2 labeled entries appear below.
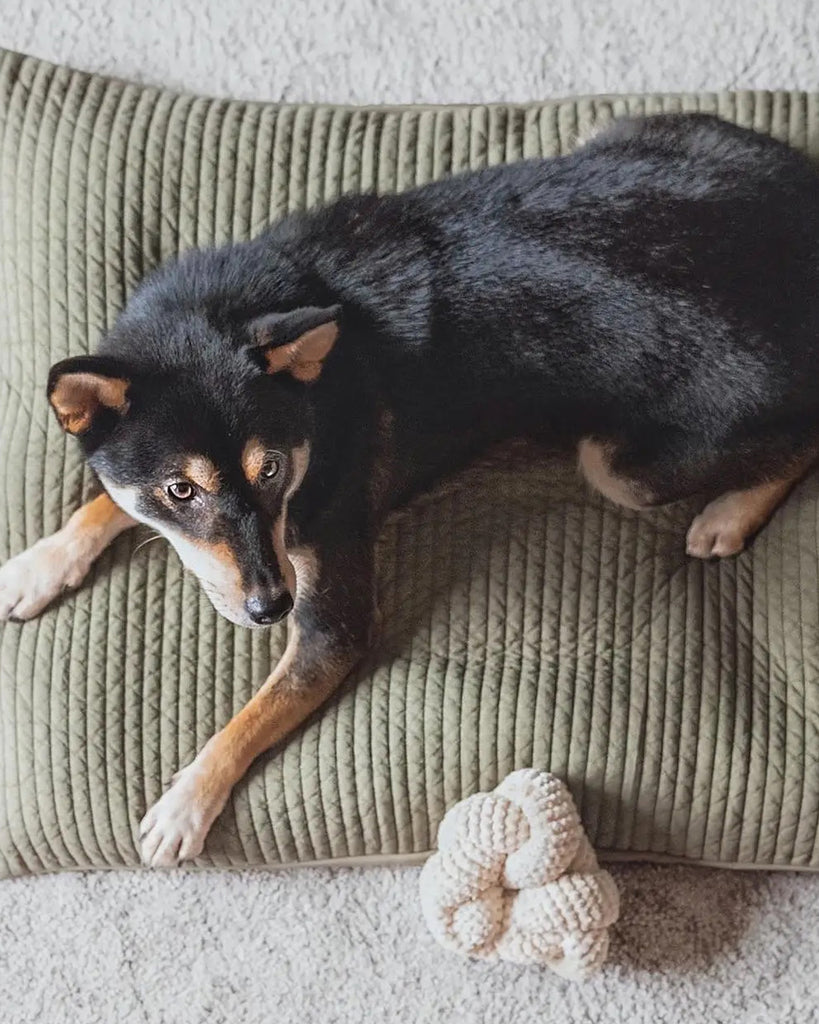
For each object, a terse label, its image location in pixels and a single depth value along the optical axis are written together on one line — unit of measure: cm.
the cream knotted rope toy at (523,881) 165
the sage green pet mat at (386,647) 173
